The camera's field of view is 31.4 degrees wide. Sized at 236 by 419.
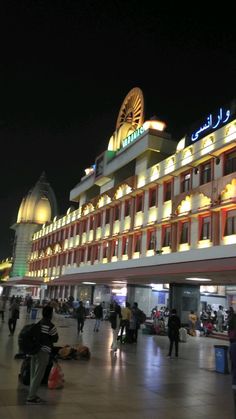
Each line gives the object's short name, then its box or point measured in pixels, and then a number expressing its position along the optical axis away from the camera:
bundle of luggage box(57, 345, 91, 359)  13.17
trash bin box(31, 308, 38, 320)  33.70
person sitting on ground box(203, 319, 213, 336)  27.50
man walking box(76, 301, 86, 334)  23.92
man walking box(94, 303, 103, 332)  25.56
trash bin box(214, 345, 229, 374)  12.73
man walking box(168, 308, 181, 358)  15.64
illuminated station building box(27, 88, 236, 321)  27.06
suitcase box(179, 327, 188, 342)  22.83
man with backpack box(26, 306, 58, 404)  7.85
